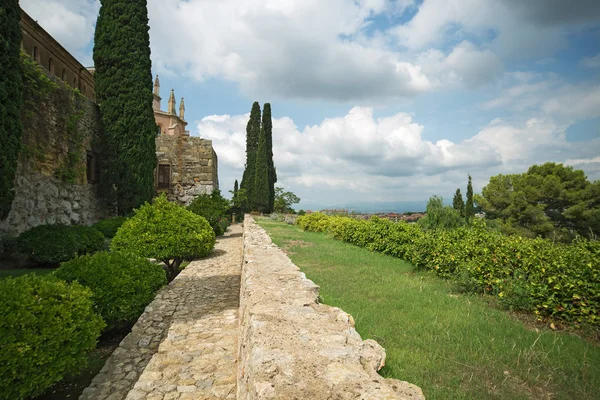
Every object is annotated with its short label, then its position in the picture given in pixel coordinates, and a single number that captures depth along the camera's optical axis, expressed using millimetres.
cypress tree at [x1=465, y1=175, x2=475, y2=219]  31745
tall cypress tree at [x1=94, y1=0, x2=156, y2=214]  13359
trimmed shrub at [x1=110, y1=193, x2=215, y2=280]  7383
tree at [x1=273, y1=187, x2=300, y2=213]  32125
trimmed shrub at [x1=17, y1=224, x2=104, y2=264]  7523
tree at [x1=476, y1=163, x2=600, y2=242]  23188
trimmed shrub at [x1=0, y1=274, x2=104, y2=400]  2572
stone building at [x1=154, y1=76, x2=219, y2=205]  18469
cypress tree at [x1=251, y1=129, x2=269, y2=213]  28781
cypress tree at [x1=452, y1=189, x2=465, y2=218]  34650
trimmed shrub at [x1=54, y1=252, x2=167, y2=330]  4270
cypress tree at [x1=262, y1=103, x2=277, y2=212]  31281
